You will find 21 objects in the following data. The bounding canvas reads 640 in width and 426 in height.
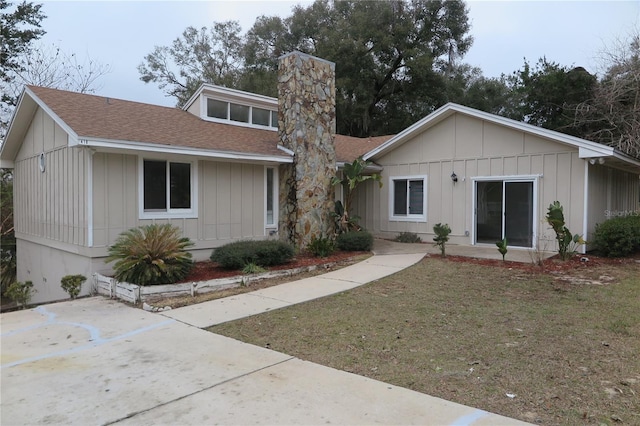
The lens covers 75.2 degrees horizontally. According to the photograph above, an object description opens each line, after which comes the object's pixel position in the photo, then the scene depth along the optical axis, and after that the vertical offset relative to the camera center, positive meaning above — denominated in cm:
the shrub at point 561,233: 1032 -74
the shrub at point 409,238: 1465 -121
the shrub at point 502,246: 1027 -105
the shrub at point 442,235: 1139 -85
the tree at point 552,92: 2183 +619
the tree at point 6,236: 1522 -137
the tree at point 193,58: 3428 +1204
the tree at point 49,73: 2048 +686
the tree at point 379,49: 2725 +1058
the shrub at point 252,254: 940 -118
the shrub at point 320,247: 1152 -124
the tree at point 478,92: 2861 +789
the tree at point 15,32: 1978 +827
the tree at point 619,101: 1830 +485
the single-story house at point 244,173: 945 +86
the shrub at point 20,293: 864 -191
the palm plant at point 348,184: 1272 +59
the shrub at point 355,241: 1232 -114
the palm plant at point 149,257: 780 -104
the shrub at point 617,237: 1121 -89
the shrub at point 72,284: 805 -159
